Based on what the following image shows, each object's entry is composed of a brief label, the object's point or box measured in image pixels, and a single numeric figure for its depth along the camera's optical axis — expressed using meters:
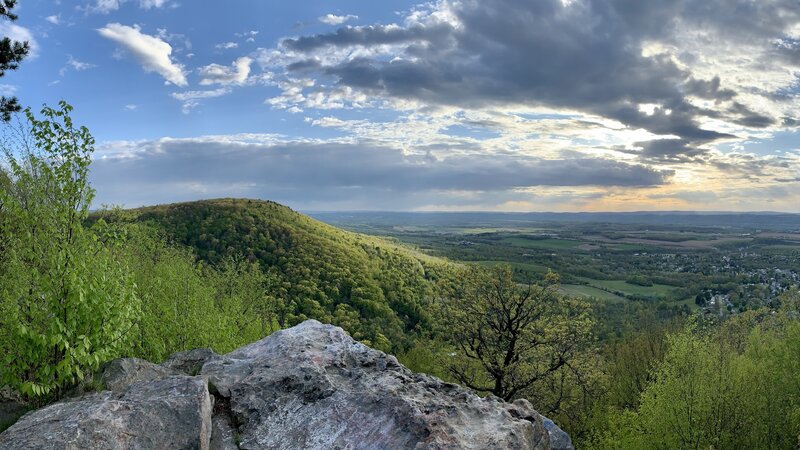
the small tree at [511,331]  34.28
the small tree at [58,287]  11.96
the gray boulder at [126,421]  9.12
